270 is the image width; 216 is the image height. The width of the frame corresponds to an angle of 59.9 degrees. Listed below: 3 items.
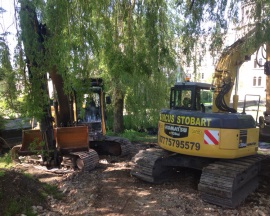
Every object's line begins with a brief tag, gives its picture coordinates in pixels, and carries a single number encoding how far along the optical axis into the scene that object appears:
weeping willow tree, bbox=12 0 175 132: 3.62
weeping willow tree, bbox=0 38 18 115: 3.43
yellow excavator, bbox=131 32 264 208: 4.10
